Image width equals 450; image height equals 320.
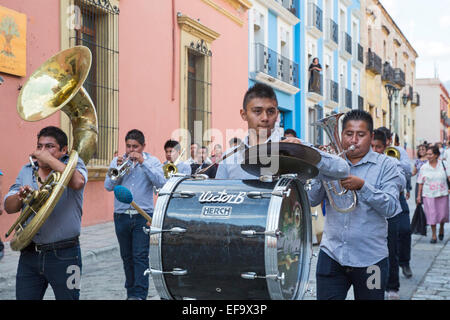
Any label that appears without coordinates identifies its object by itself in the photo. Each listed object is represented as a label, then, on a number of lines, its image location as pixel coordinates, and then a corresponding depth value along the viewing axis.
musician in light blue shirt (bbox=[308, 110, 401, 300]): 3.42
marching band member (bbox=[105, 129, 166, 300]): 5.38
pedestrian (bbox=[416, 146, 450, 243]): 9.59
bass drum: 2.68
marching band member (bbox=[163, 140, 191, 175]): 8.13
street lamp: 20.34
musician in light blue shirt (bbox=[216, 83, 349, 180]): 3.15
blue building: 18.05
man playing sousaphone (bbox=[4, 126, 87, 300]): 3.65
